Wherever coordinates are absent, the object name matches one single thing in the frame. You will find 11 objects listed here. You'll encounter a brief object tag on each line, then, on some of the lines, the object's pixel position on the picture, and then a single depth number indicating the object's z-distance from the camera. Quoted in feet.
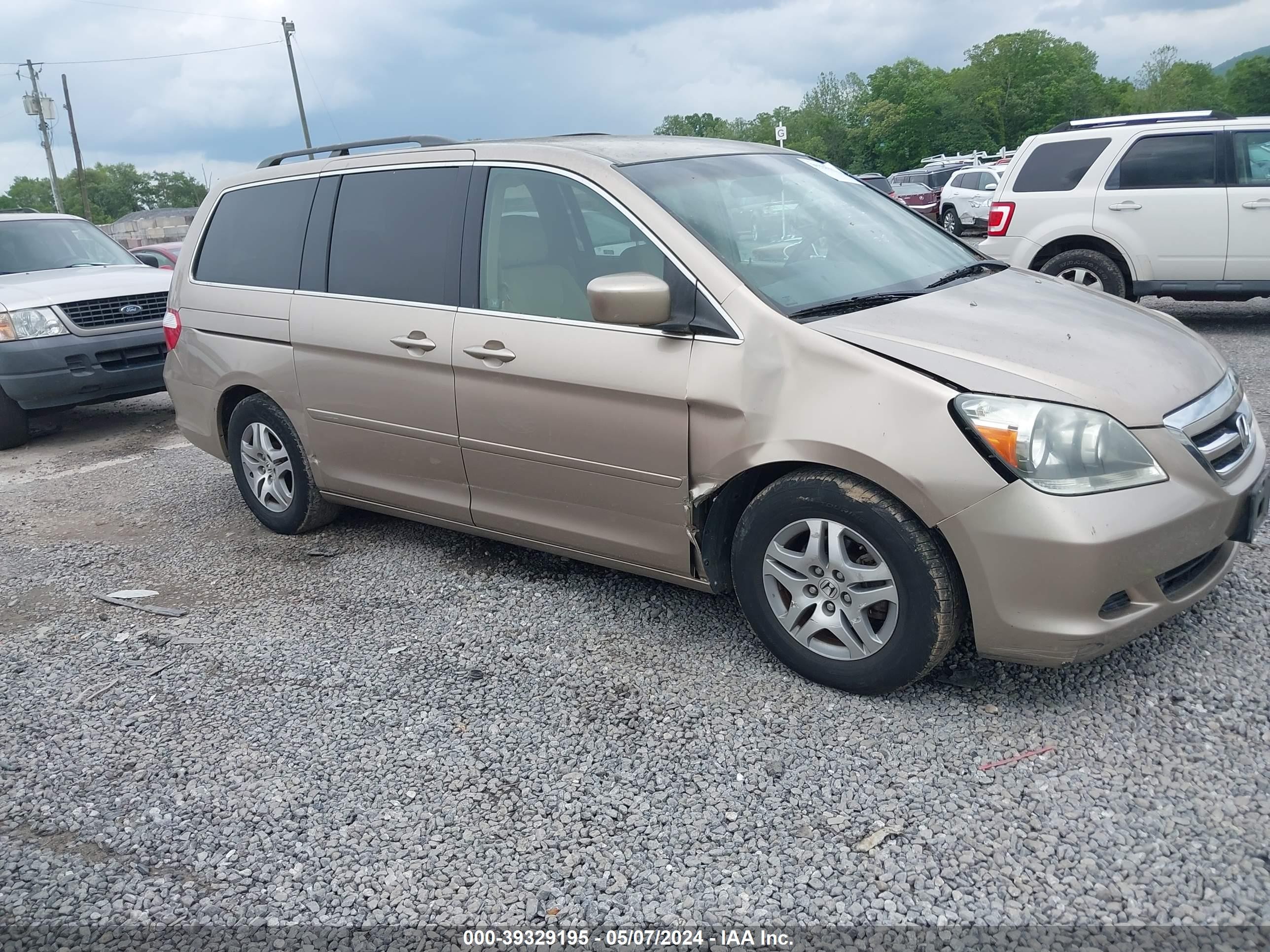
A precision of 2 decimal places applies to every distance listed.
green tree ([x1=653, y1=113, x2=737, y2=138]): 367.04
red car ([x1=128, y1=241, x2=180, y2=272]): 33.17
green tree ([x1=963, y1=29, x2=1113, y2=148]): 289.33
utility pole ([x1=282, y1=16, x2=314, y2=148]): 134.82
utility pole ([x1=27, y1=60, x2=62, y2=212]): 141.90
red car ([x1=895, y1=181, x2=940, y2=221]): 102.73
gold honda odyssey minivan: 9.62
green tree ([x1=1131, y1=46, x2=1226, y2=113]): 293.02
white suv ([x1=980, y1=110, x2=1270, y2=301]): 28.53
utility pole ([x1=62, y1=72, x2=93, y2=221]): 164.25
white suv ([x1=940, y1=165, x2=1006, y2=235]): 81.92
